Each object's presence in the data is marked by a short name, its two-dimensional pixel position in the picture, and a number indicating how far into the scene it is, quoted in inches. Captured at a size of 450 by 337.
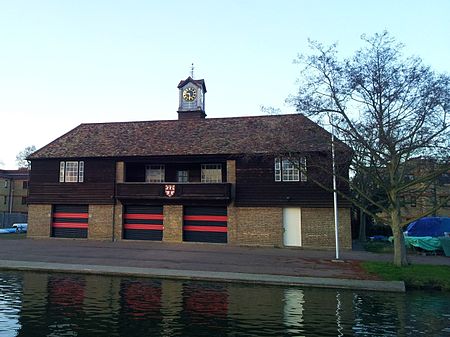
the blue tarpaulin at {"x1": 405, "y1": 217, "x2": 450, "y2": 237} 1136.8
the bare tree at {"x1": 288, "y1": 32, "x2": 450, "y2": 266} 626.8
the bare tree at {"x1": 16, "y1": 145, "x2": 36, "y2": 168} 2847.0
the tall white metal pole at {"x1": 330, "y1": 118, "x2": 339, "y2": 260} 723.4
